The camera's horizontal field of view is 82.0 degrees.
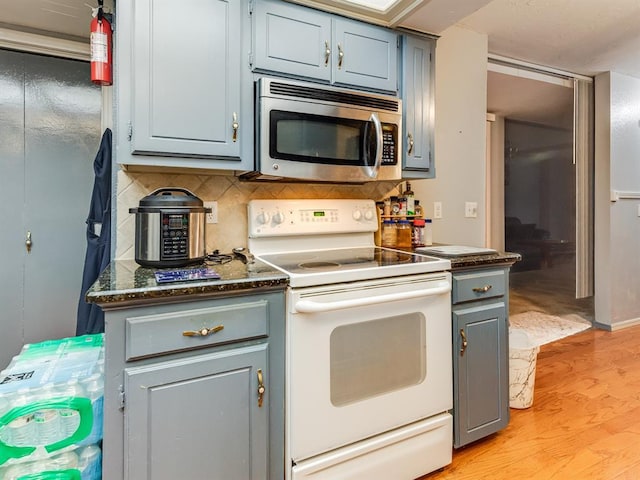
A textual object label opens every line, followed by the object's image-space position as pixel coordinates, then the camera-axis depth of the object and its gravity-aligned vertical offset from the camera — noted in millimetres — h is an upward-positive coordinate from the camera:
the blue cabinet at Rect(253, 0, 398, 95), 1631 +944
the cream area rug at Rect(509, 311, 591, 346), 3369 -790
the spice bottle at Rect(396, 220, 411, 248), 2143 +55
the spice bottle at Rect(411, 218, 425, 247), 2174 +69
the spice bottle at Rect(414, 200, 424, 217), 2244 +211
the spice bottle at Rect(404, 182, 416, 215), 2201 +261
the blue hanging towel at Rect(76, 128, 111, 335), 1906 +28
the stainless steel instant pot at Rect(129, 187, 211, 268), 1398 +53
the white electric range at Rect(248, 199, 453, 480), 1312 -474
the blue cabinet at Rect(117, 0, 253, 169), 1420 +648
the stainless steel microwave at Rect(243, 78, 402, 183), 1585 +519
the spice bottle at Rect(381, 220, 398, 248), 2156 +62
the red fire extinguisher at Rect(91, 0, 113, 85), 1464 +780
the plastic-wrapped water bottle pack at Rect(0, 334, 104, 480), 1078 -548
